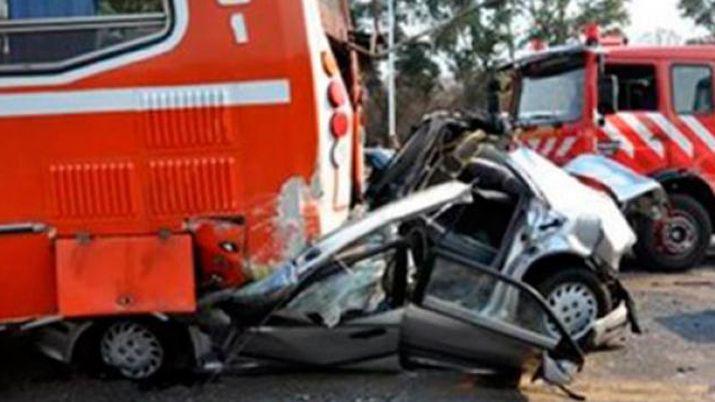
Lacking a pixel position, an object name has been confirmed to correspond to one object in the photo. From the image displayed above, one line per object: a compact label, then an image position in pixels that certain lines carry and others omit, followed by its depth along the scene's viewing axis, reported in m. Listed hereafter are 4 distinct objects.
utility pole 25.38
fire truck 9.35
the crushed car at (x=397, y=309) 4.85
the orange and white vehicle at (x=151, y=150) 4.69
